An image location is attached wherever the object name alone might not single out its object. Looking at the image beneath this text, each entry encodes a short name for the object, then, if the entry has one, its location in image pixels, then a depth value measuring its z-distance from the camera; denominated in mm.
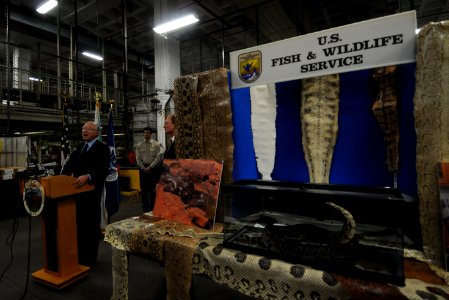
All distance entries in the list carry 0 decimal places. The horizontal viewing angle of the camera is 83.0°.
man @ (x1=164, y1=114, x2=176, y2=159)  2684
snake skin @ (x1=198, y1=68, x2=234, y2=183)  1596
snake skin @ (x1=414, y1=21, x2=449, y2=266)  1008
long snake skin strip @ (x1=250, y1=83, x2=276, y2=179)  1545
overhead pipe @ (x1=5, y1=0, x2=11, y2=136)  5711
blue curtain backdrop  1186
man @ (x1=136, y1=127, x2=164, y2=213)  4797
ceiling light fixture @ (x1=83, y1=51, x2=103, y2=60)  8774
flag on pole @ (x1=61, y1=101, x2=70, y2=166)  4410
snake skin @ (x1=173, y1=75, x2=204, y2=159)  1688
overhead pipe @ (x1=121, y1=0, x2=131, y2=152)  7238
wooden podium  2332
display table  819
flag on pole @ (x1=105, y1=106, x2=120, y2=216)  3619
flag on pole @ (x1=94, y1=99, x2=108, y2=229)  3640
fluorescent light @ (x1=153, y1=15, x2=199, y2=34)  6148
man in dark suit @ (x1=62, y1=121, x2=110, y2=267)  2746
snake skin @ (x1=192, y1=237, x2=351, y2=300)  880
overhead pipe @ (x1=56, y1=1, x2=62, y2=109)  7762
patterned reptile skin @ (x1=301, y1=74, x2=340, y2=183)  1364
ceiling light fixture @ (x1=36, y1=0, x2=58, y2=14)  6371
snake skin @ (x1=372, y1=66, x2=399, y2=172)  1190
